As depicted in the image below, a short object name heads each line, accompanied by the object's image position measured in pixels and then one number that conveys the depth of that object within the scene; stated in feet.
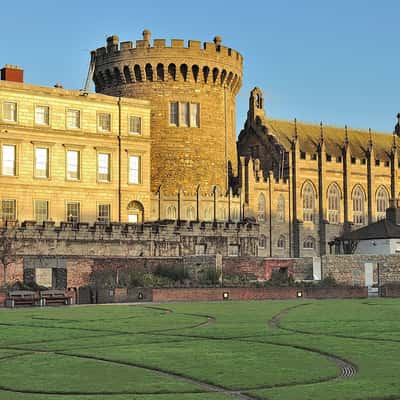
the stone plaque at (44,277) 179.63
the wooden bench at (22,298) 146.10
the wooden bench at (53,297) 148.87
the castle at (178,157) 228.84
